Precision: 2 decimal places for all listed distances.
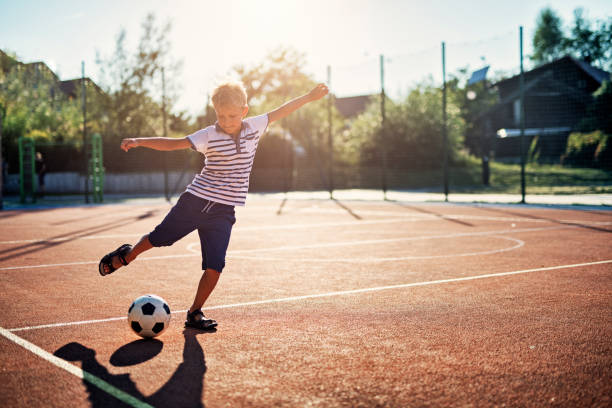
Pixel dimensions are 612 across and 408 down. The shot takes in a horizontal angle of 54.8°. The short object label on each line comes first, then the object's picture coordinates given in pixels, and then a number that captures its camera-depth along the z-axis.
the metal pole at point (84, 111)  19.28
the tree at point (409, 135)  28.38
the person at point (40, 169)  21.73
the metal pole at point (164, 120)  19.36
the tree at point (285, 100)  26.67
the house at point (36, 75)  29.11
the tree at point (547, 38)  65.31
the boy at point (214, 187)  4.04
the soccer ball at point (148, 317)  3.73
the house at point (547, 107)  31.97
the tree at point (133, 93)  28.69
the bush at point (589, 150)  24.34
